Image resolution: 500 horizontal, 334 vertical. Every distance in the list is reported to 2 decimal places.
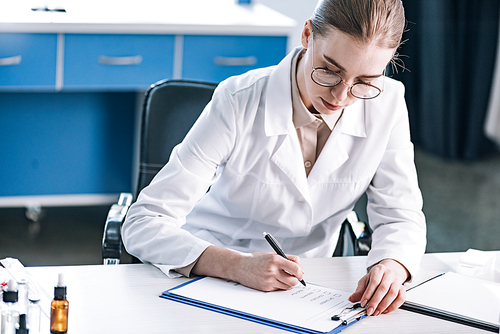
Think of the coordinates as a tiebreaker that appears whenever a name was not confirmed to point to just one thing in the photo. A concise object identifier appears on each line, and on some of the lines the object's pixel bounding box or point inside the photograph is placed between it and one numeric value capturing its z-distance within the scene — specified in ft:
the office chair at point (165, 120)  9.33
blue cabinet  13.66
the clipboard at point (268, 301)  6.99
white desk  6.93
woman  7.59
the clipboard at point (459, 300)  7.25
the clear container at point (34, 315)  6.77
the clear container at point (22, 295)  6.78
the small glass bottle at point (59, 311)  6.76
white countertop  13.56
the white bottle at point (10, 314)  6.69
